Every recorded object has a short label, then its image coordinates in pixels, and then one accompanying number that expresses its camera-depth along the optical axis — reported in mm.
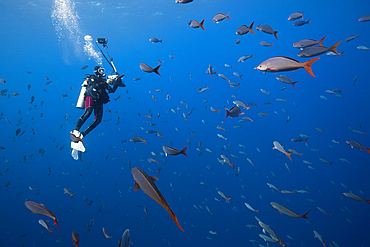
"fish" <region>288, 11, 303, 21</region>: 4863
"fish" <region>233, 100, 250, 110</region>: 5349
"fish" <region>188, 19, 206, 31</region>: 4684
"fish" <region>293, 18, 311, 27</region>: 5286
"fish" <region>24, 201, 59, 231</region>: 2459
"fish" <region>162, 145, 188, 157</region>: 3004
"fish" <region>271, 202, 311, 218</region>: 2976
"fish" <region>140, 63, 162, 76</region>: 3997
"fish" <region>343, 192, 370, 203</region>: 4602
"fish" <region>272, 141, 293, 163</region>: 4204
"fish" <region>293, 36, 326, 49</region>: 4052
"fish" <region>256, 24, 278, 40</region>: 4445
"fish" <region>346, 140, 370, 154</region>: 5191
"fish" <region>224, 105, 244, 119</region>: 4250
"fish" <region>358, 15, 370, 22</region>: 5502
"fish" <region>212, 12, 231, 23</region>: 4677
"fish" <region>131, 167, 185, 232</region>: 1245
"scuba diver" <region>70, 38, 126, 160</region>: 5969
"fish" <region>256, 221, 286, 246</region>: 3765
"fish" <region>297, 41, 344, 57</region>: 3225
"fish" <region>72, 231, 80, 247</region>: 3232
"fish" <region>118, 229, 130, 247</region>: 2280
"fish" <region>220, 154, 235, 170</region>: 6376
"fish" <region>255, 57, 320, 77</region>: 2310
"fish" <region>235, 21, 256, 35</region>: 4415
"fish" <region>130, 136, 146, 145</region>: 6007
